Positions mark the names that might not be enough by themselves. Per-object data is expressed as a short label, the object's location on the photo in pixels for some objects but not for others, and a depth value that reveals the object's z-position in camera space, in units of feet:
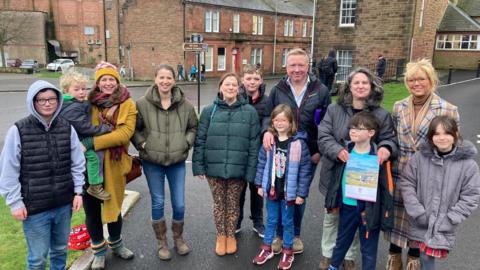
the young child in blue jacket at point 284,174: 12.88
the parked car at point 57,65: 140.46
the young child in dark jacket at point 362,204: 11.16
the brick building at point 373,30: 71.51
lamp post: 80.85
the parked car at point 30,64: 144.56
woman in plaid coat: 11.21
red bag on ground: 14.26
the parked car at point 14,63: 152.25
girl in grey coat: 10.20
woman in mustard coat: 12.42
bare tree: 148.52
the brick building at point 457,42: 109.09
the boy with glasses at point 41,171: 9.96
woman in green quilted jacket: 13.56
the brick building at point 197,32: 111.14
